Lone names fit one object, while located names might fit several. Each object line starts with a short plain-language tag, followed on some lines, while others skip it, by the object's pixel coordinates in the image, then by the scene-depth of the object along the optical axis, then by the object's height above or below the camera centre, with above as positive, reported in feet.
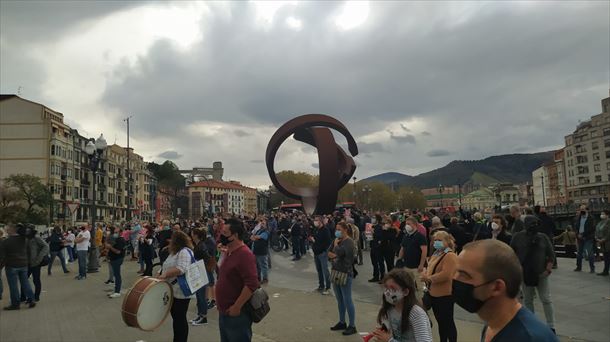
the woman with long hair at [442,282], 17.65 -3.42
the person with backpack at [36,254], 34.09 -3.07
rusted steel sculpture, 101.40 +11.17
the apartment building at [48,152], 199.41 +29.71
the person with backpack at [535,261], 21.93 -3.43
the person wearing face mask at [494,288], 6.46 -1.39
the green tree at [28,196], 153.38 +7.13
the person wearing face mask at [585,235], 39.68 -4.06
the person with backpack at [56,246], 54.03 -3.94
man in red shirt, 14.75 -2.73
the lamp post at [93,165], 54.19 +6.26
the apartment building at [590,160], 282.56 +21.51
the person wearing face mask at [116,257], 36.53 -3.81
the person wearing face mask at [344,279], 22.89 -4.11
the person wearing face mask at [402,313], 11.80 -3.14
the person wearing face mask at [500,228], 27.68 -2.16
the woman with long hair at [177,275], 19.20 -2.92
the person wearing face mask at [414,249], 24.62 -2.86
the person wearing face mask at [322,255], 33.58 -4.10
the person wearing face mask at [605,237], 36.99 -4.01
